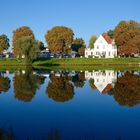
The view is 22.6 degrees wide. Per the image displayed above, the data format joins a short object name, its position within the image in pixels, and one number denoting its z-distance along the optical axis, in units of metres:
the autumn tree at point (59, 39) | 89.25
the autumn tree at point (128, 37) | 84.81
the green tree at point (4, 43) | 106.56
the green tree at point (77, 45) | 113.63
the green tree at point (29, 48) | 70.00
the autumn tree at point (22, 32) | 90.88
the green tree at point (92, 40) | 117.78
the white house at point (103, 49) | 96.38
